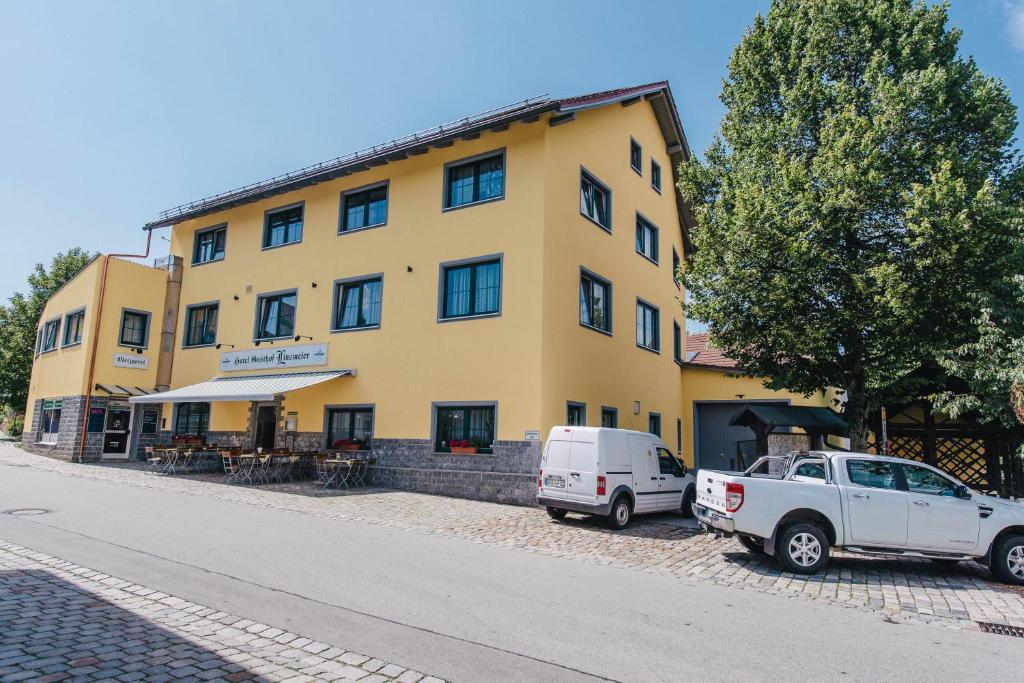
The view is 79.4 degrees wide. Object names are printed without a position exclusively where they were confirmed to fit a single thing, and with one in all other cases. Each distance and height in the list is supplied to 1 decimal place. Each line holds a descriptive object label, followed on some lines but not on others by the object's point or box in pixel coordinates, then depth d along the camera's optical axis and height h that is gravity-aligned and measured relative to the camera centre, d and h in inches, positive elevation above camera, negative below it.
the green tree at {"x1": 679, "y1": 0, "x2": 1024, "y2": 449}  449.1 +176.5
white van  471.2 -25.2
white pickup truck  338.3 -37.2
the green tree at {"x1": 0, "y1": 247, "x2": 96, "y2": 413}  1397.6 +222.5
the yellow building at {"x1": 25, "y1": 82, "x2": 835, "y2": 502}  617.3 +163.1
